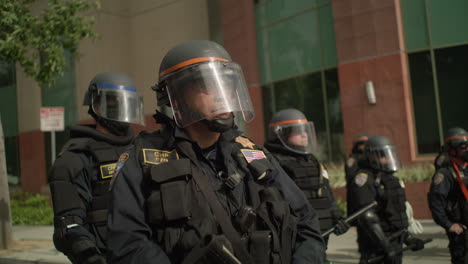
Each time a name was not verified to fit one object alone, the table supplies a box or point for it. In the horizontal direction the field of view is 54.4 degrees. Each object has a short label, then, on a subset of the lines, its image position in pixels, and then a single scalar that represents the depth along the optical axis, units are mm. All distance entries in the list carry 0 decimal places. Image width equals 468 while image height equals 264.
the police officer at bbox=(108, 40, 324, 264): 1886
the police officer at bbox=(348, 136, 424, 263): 6066
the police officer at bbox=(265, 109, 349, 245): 5125
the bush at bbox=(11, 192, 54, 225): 14328
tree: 9250
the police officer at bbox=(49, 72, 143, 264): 3262
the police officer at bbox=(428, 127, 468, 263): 5480
